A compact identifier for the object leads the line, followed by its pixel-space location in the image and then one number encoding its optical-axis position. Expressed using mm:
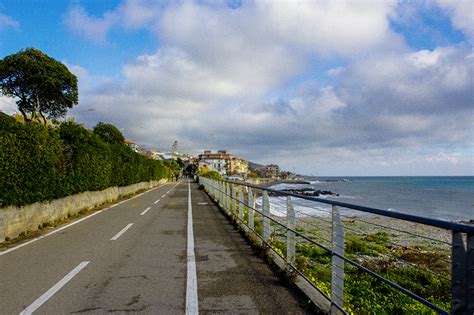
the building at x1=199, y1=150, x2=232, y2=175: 166388
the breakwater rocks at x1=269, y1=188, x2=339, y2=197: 76156
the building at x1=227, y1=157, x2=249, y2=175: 171375
